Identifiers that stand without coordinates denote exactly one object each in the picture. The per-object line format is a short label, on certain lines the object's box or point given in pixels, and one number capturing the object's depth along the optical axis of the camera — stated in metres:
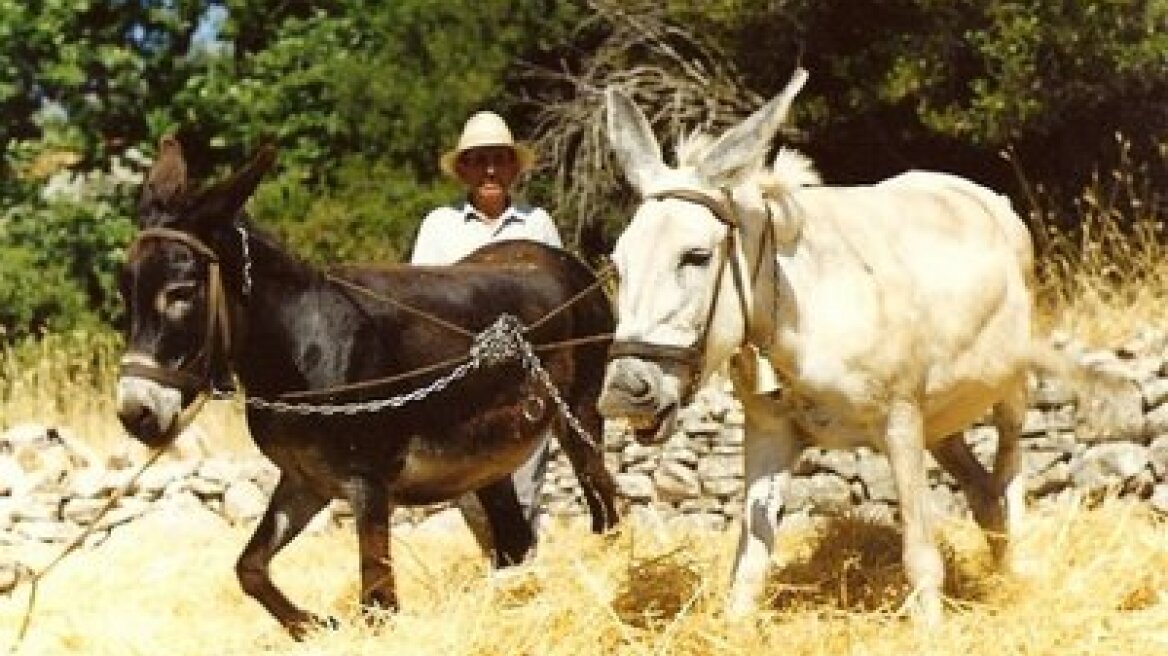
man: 6.98
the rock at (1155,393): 7.71
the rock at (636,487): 8.96
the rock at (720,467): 8.83
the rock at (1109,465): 7.65
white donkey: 4.29
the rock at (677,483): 8.91
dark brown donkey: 5.01
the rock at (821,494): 8.45
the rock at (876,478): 8.32
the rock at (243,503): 9.20
